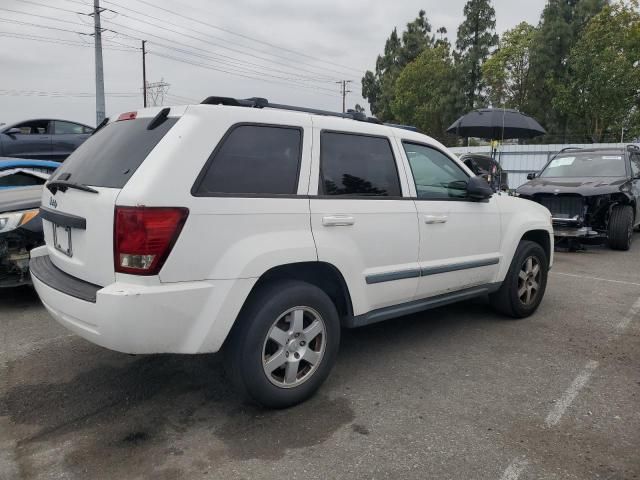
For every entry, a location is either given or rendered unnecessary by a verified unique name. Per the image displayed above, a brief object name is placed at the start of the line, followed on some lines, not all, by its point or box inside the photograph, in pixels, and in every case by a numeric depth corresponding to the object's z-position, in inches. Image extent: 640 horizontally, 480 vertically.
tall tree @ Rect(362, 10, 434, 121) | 2048.5
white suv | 101.1
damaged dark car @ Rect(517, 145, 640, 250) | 340.5
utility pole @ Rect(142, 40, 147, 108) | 1692.9
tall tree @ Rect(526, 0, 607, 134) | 1403.8
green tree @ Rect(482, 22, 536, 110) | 1530.5
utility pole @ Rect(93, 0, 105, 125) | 708.0
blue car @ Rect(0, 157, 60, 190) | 261.9
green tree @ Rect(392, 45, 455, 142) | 1685.5
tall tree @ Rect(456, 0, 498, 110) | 1640.0
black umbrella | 490.6
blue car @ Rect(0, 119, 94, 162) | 432.5
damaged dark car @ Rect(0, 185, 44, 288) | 189.9
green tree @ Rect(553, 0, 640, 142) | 1165.7
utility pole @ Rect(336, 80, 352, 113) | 2771.9
